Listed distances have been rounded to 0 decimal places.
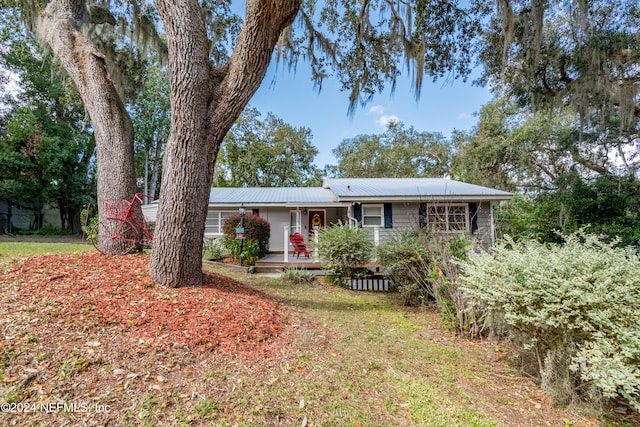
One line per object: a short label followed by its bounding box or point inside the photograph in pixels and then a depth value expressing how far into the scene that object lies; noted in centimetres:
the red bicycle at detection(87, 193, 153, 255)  434
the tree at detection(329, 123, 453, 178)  2405
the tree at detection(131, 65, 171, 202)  1941
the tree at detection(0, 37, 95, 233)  1437
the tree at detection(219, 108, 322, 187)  2236
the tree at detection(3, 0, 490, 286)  364
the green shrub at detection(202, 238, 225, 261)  944
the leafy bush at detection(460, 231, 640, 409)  217
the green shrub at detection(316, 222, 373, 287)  675
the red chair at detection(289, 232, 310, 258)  878
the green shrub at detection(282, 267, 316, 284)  687
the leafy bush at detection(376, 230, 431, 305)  538
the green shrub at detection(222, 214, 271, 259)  873
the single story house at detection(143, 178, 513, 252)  1033
